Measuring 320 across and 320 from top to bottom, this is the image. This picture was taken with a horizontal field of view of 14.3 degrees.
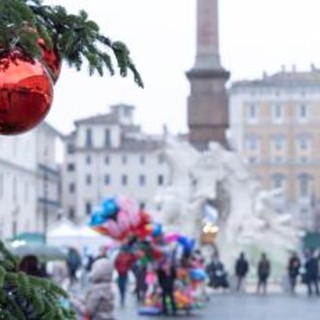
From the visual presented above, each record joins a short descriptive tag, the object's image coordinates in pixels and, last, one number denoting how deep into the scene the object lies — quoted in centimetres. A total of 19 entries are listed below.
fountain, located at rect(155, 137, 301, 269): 3969
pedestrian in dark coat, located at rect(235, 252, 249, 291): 3338
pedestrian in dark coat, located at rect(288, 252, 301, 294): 3291
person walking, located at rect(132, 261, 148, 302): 2638
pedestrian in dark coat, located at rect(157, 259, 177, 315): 2144
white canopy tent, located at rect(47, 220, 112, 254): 4181
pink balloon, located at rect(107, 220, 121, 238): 2002
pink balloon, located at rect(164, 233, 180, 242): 2155
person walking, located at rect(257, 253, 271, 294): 3250
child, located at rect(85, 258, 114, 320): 1166
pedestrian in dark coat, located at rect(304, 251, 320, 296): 3153
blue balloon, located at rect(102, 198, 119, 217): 1972
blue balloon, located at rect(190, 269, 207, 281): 2262
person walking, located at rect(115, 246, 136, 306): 2081
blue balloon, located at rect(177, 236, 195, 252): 2195
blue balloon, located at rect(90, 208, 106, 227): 1980
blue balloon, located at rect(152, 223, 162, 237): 2098
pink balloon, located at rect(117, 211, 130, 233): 1985
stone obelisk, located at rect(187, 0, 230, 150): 4069
